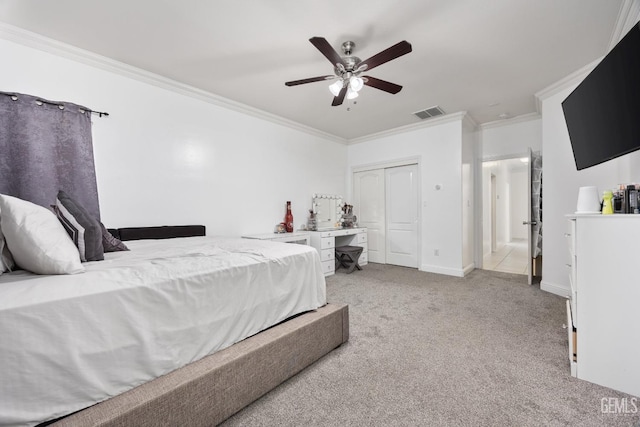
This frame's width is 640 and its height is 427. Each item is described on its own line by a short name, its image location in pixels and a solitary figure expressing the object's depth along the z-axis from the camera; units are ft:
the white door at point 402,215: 15.94
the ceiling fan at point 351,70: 6.45
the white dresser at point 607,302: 4.91
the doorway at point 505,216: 18.38
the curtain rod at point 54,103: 7.14
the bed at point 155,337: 2.98
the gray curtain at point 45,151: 7.11
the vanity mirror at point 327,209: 15.85
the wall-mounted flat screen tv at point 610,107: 4.44
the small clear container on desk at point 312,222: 15.23
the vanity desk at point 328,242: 13.69
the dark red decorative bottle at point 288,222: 14.37
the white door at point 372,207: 17.46
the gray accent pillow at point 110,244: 6.47
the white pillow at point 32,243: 3.77
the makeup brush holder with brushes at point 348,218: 17.07
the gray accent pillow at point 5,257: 4.00
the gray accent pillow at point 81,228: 4.85
